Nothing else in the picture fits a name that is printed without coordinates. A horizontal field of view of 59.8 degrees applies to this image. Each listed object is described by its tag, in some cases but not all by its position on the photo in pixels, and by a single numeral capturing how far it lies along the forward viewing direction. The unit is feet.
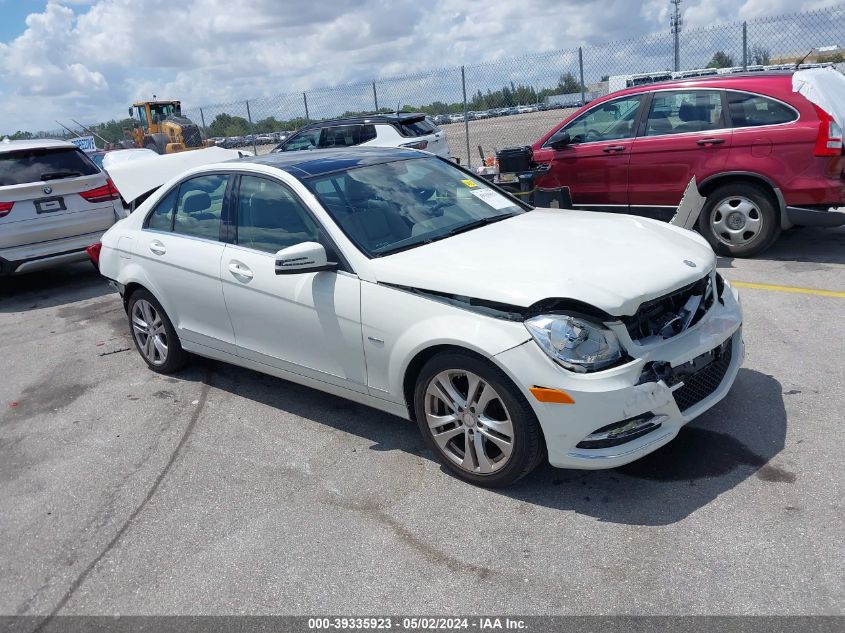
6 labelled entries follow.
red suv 22.66
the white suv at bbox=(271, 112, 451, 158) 43.27
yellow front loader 88.07
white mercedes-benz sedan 11.00
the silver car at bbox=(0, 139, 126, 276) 27.81
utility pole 40.04
